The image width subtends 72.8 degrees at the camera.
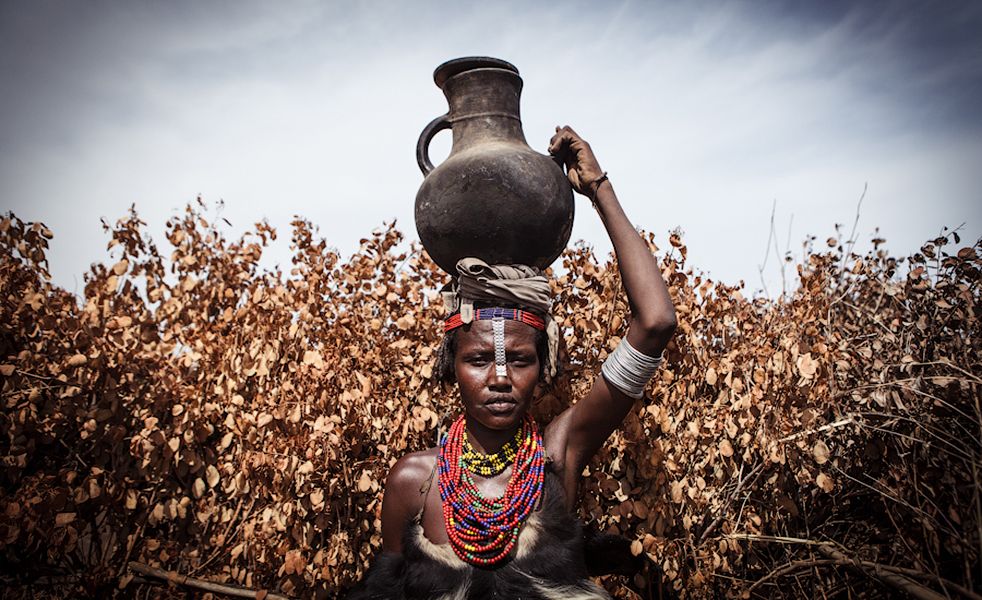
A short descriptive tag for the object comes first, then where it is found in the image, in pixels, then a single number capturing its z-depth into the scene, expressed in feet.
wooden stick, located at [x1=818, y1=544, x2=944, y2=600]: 6.68
